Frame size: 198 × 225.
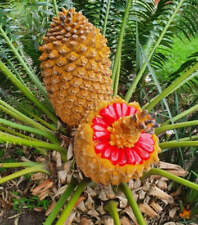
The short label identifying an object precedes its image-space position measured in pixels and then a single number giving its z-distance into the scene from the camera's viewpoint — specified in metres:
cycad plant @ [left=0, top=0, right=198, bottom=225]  0.97
